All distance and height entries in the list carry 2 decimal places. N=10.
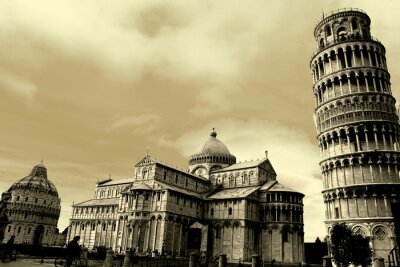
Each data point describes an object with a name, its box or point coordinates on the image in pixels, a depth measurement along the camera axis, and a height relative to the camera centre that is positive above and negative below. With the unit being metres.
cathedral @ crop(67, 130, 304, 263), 49.00 +4.30
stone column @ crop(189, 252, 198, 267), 25.88 -1.85
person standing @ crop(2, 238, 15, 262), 26.42 -1.38
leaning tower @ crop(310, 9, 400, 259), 38.47 +15.62
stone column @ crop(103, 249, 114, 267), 25.73 -2.06
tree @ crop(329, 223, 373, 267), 27.70 -0.44
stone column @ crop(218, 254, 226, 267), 28.89 -2.04
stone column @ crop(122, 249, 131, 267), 25.73 -2.07
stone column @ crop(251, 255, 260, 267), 28.42 -1.88
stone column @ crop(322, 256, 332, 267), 32.50 -1.93
